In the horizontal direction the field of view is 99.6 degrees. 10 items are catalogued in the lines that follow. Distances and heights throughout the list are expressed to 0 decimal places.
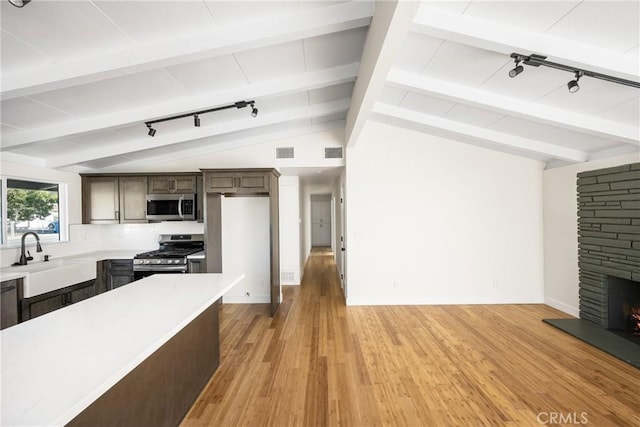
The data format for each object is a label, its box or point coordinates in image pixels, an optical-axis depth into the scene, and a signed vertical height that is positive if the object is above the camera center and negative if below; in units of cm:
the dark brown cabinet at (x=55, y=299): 297 -102
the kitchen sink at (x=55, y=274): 299 -71
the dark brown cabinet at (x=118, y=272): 416 -87
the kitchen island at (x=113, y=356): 89 -59
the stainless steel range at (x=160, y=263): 404 -72
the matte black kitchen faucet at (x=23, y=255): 333 -48
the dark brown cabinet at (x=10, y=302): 273 -88
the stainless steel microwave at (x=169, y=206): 429 +13
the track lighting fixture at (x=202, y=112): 302 +117
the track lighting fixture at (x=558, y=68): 218 +115
